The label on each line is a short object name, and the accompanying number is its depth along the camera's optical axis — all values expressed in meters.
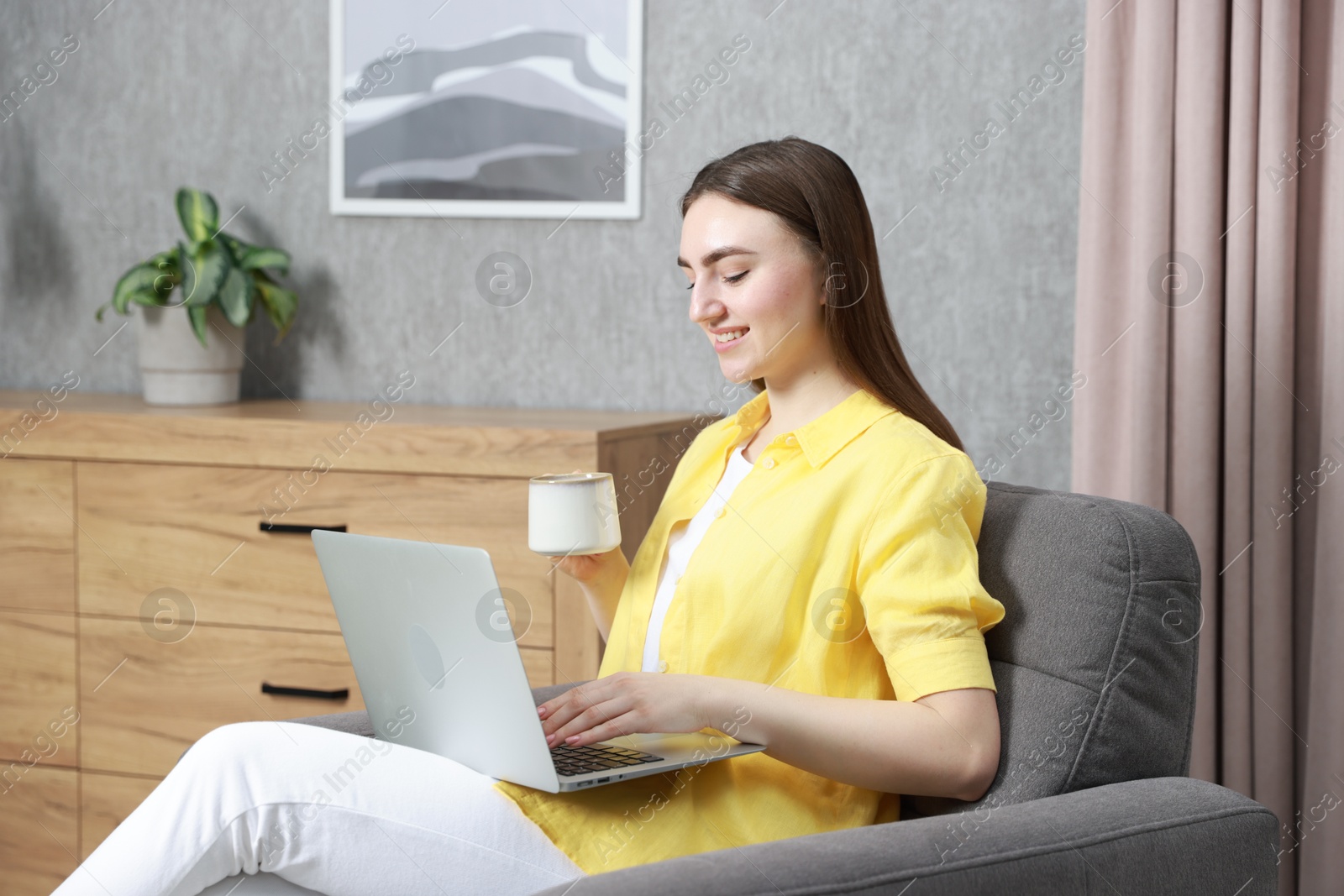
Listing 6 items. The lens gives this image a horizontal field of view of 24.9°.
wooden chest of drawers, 3.97
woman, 3.19
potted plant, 4.26
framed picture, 4.31
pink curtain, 3.79
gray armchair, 3.06
